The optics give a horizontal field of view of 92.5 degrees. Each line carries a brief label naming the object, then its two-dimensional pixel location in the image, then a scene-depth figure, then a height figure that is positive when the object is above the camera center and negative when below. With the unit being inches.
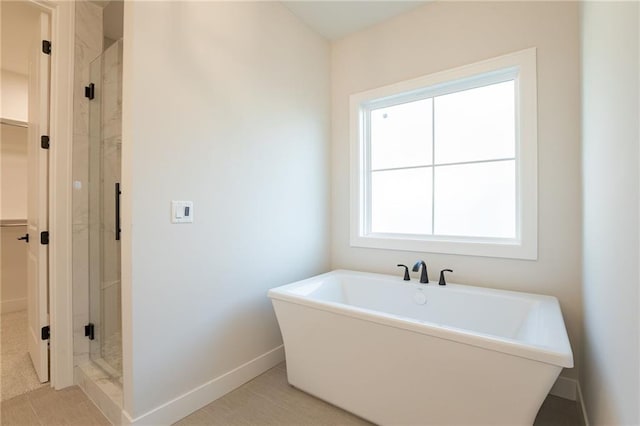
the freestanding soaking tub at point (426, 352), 48.3 -26.8
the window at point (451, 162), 78.7 +15.1
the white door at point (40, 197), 76.2 +3.6
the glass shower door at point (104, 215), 79.1 -1.0
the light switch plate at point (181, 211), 66.7 +0.0
